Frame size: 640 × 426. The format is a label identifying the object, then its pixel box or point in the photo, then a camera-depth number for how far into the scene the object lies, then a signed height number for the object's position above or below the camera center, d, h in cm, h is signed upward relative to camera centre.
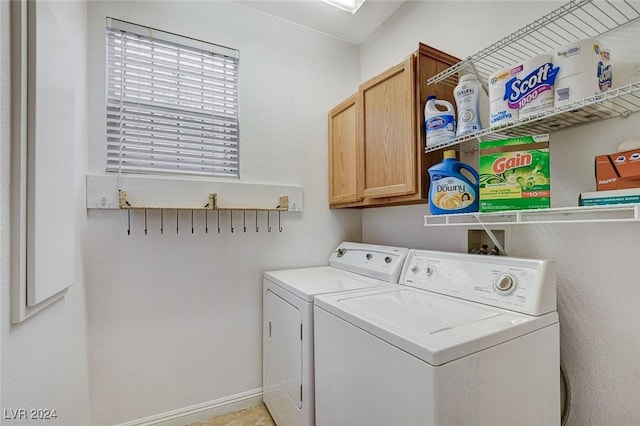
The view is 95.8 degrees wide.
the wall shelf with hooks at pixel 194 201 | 166 +11
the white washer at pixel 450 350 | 81 -44
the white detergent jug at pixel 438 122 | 141 +46
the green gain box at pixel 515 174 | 107 +16
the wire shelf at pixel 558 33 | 106 +75
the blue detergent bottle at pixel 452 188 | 135 +12
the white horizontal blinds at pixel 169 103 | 175 +74
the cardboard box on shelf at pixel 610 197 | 88 +5
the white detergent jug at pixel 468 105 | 134 +52
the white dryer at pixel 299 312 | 141 -54
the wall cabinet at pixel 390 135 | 154 +49
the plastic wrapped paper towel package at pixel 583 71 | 93 +47
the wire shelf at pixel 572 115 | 88 +36
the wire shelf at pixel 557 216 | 92 -1
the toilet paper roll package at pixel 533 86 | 101 +47
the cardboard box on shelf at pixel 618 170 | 90 +14
